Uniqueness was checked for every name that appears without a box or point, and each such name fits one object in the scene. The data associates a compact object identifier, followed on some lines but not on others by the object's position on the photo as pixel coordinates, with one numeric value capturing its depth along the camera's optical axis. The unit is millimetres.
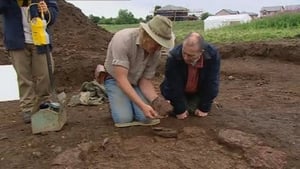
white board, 3317
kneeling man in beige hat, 1901
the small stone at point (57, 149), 1926
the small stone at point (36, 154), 1902
